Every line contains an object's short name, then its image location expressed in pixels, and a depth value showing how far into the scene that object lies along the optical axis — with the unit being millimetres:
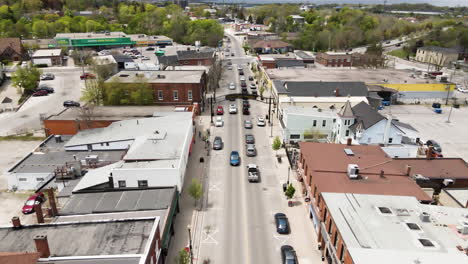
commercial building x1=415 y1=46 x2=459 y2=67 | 121375
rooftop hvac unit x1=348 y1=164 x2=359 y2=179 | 33156
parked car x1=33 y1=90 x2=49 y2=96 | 79688
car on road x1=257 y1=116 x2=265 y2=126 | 61500
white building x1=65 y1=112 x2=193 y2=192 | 35656
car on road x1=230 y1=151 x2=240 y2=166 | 46656
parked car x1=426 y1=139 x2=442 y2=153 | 52281
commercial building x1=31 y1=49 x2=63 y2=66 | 110262
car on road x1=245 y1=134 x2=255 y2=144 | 53466
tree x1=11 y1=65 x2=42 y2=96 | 78562
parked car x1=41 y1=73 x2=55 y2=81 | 93312
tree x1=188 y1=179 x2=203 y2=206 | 35594
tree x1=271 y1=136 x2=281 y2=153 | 47978
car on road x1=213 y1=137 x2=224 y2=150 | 51781
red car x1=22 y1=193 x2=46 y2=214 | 36231
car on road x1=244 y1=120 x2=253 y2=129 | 60266
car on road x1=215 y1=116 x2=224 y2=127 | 61094
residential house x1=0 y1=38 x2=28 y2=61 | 112312
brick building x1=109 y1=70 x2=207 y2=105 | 64938
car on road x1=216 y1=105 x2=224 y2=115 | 67188
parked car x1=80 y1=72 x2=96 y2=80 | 90812
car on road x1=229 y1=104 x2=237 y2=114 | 68062
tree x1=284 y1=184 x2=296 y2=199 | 36844
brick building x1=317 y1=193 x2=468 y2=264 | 21859
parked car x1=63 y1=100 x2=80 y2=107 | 70869
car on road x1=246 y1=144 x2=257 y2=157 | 49594
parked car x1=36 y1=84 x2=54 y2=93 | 81875
